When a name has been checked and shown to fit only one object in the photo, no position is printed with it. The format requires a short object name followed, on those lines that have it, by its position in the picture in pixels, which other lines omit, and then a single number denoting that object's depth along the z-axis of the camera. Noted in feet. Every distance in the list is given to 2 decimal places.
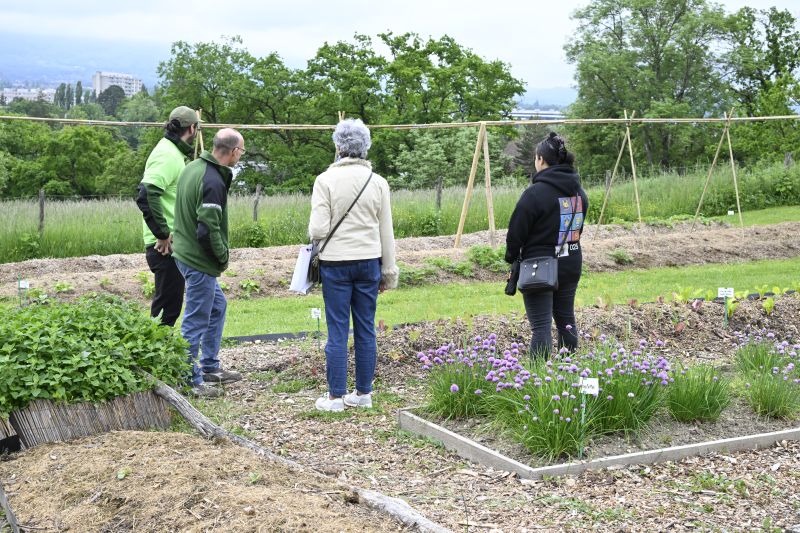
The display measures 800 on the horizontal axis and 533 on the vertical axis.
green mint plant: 16.89
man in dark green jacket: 20.35
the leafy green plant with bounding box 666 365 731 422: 17.90
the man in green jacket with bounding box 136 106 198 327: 21.56
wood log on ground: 12.83
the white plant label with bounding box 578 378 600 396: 15.44
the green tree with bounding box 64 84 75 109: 498.20
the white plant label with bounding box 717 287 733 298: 25.99
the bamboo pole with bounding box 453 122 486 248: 43.40
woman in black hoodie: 20.39
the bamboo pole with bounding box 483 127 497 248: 44.29
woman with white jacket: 19.12
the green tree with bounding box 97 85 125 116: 376.87
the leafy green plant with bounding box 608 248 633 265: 47.39
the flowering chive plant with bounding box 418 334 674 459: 16.19
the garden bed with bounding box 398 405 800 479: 15.88
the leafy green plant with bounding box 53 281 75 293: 36.40
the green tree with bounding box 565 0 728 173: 160.35
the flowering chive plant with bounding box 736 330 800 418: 18.54
